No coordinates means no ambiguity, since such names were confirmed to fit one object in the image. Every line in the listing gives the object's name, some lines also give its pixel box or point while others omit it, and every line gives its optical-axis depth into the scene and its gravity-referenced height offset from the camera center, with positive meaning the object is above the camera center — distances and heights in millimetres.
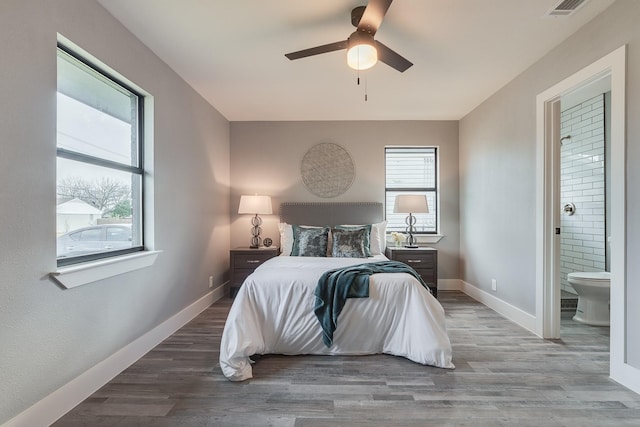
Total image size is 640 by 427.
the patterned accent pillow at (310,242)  3817 -394
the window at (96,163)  1893 +339
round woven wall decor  4527 +623
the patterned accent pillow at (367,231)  3811 -264
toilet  3008 -867
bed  2291 -856
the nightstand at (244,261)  4031 -662
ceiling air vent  2020 +1383
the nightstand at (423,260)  4043 -656
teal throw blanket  2393 -657
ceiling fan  1930 +1122
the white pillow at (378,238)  4009 -372
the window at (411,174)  4668 +562
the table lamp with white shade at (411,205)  4117 +79
